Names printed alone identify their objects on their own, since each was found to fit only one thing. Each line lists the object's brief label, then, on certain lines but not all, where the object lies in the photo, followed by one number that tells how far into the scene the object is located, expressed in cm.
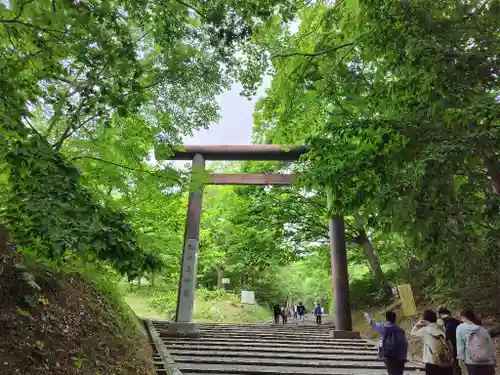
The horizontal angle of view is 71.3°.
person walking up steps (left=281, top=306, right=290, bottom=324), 1781
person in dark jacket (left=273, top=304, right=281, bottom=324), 1767
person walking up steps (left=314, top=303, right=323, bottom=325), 1788
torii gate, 1087
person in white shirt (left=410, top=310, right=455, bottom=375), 416
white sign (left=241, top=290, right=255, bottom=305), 1994
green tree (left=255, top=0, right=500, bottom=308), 285
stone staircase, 650
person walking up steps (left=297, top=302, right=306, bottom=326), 1861
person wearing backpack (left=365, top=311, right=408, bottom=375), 459
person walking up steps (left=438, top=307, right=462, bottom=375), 482
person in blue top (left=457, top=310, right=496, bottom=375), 398
